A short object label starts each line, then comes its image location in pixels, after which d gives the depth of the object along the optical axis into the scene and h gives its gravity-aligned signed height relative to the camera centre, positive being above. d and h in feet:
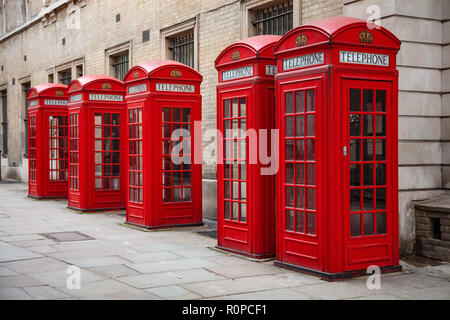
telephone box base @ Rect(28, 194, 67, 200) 50.38 -4.15
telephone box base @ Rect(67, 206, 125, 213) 41.22 -4.38
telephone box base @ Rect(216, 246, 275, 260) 24.42 -4.69
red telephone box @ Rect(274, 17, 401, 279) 20.39 +0.07
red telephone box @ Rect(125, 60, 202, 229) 32.71 +0.44
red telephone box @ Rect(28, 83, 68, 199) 49.73 +1.24
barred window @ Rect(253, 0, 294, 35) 34.24 +8.32
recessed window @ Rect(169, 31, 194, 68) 44.14 +8.30
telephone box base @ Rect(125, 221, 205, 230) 32.96 -4.57
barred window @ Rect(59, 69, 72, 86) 67.62 +9.31
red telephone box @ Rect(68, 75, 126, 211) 40.91 +0.90
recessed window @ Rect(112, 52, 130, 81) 53.62 +8.51
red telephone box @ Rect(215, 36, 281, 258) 24.27 +0.28
